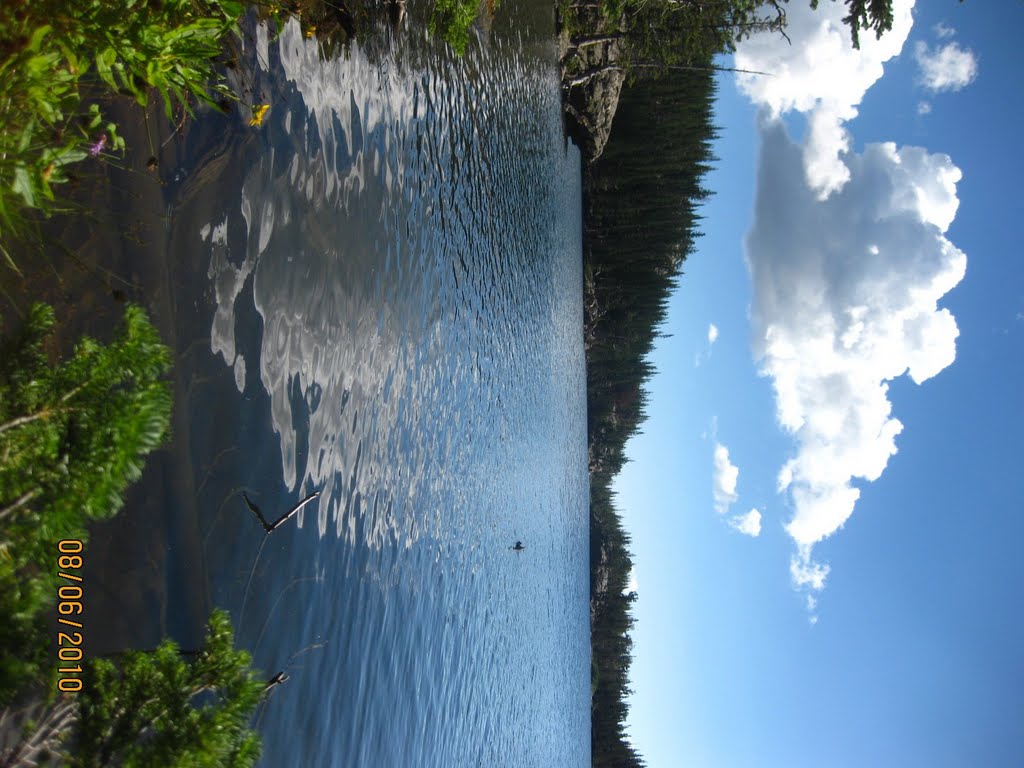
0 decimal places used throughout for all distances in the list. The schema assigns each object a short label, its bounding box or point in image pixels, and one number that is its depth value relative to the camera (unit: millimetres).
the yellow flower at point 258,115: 9148
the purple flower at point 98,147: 5945
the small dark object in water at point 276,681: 8267
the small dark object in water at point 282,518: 8781
